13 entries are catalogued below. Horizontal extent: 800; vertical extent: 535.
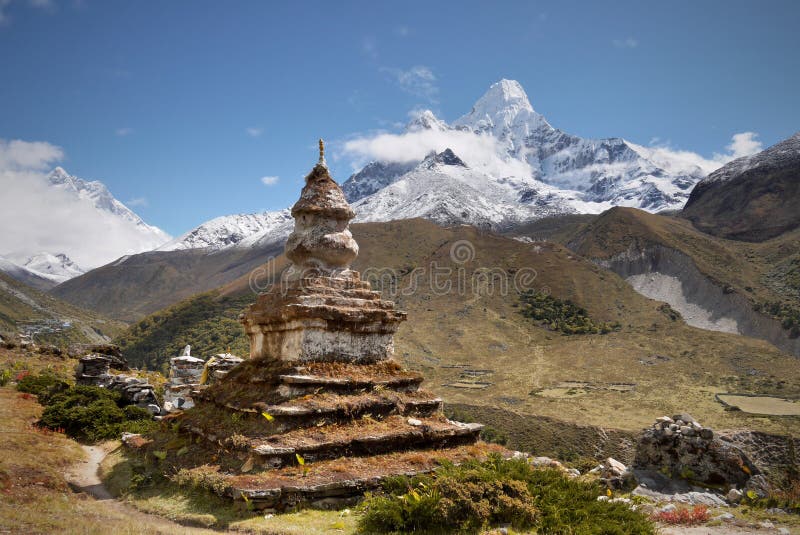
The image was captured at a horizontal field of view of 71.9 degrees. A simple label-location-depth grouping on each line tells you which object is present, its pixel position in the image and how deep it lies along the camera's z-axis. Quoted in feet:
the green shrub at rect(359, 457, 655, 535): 24.88
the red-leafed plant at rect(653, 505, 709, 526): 30.89
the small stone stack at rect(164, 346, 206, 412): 64.90
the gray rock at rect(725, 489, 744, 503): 36.65
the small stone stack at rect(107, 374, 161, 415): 60.80
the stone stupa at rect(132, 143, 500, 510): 29.84
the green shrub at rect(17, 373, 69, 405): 60.64
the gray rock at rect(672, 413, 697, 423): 45.85
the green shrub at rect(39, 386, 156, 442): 50.62
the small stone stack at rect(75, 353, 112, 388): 66.59
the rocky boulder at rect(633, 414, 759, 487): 42.27
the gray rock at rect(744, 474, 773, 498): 39.11
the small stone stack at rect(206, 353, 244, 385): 60.80
